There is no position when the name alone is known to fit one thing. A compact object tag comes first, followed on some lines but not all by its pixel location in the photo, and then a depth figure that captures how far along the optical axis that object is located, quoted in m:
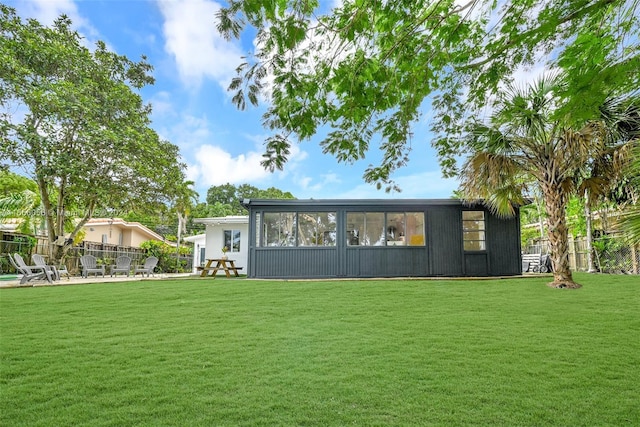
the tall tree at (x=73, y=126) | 11.57
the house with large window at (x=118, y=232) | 24.45
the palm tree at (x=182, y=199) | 15.02
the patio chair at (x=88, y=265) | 13.31
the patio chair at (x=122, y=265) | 13.94
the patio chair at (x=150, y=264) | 14.14
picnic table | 12.88
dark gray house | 11.98
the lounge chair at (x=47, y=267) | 10.82
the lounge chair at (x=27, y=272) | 10.16
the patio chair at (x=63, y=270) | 12.65
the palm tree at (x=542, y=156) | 7.74
